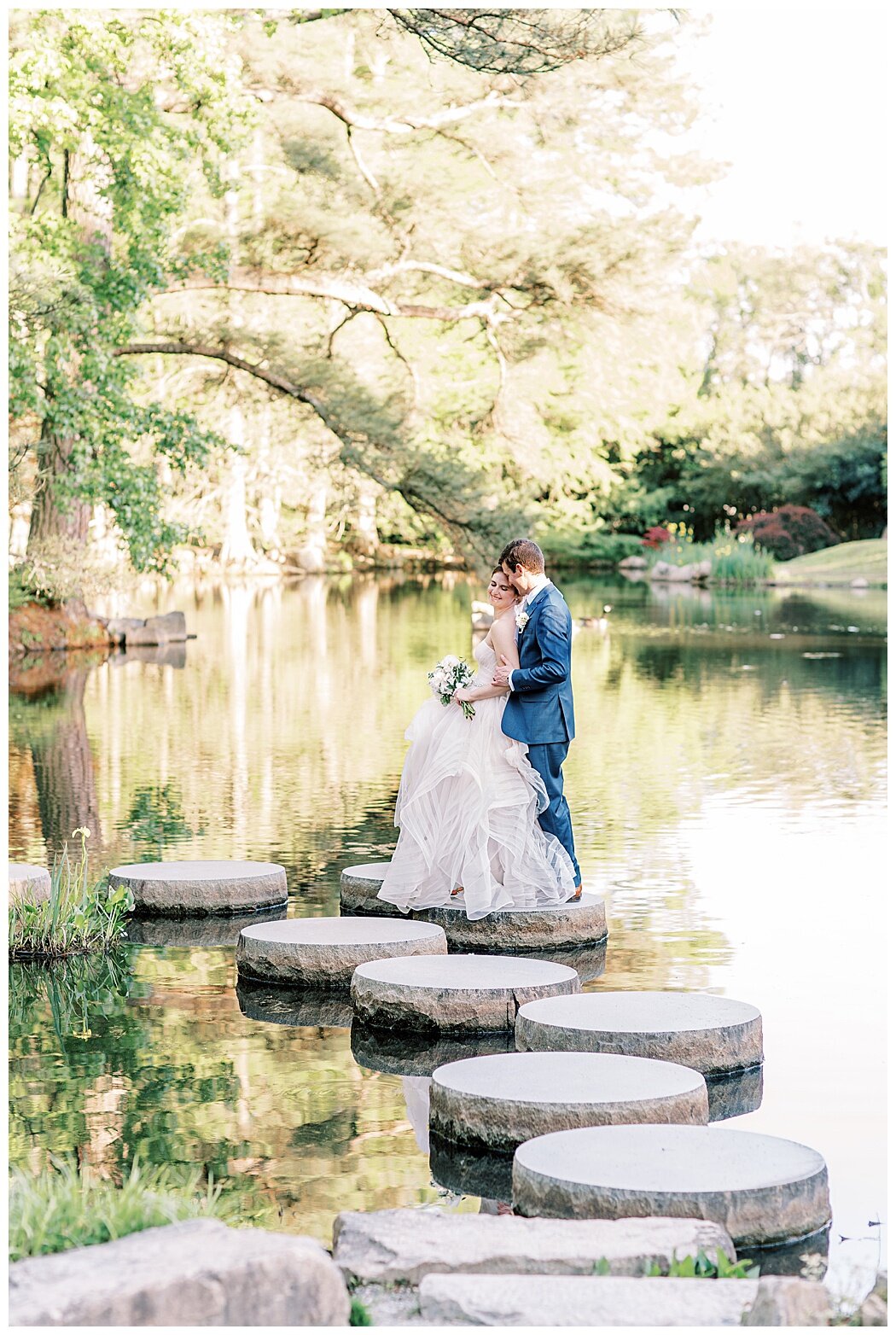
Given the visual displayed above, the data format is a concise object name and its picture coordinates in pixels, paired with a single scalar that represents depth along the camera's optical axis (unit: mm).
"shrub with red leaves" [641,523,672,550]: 58969
